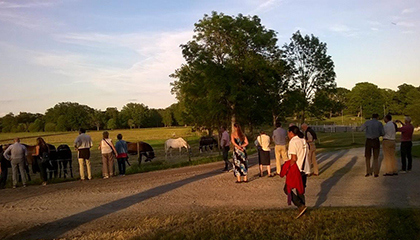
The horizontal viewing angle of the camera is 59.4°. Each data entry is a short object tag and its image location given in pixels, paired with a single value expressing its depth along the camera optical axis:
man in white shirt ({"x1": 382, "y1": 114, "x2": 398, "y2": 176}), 12.40
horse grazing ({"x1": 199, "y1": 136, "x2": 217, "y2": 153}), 34.03
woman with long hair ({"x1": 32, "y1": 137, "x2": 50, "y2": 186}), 14.27
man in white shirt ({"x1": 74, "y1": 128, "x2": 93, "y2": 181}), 14.38
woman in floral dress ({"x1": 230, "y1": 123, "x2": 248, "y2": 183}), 12.07
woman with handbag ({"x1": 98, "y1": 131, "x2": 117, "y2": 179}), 14.97
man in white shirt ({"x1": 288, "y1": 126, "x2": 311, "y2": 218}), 7.77
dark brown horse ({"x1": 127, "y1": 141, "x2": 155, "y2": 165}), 25.53
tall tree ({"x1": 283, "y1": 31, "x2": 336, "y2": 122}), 37.28
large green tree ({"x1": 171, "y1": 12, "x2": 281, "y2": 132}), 33.72
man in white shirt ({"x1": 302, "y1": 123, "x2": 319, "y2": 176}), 12.83
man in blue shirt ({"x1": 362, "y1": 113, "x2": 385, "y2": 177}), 12.19
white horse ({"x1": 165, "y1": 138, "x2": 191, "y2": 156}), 29.71
